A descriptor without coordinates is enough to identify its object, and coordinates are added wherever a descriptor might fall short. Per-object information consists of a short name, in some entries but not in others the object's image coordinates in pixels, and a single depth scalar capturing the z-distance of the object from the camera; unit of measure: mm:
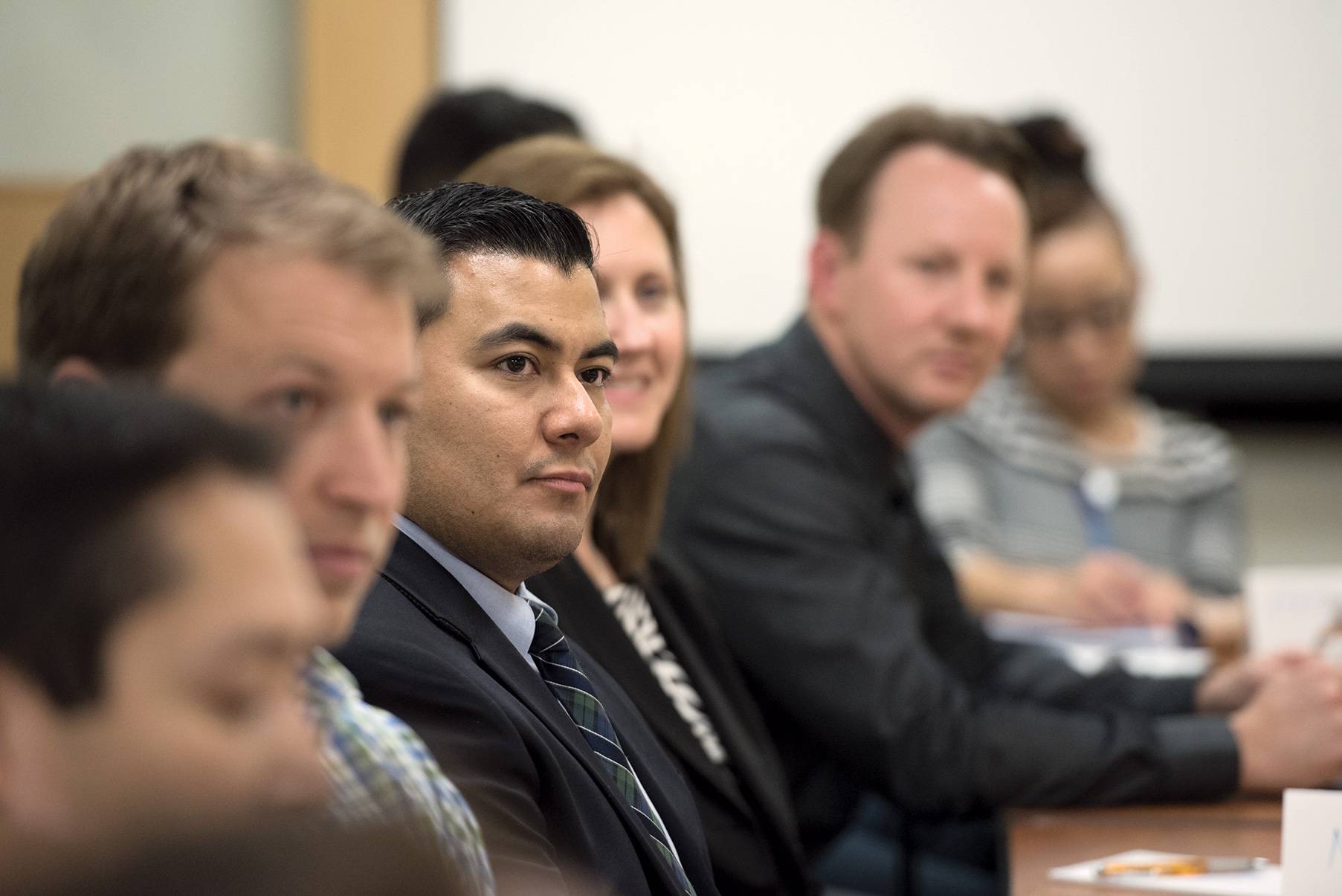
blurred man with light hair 3733
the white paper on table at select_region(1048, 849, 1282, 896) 4834
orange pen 4900
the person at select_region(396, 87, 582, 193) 5708
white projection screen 8237
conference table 4946
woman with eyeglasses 6622
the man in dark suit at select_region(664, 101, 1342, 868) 5278
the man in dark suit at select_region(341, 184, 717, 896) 4565
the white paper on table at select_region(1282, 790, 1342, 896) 4704
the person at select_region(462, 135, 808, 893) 5015
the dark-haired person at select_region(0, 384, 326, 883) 2815
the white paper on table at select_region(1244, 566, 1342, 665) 5657
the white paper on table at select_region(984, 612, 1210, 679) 5800
